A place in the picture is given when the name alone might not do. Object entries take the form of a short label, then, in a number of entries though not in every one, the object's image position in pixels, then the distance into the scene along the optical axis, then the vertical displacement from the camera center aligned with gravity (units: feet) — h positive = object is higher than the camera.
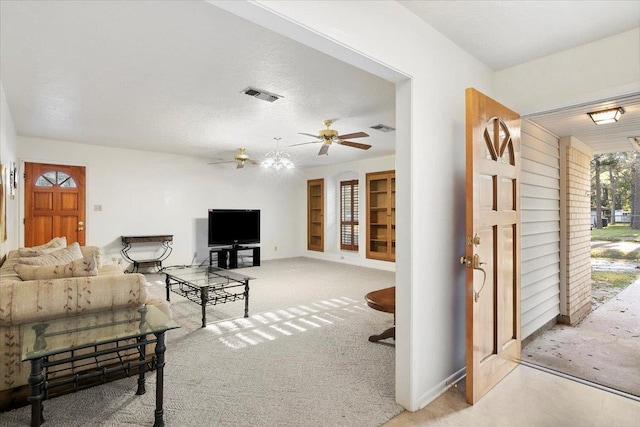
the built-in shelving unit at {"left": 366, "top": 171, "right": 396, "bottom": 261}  23.54 +0.00
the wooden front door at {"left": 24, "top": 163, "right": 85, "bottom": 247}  18.72 +0.78
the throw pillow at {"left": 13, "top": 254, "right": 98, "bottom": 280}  8.35 -1.33
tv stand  23.99 -2.88
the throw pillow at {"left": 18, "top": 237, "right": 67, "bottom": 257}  11.93 -1.22
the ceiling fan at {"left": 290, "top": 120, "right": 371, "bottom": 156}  13.55 +3.23
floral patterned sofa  6.60 -1.72
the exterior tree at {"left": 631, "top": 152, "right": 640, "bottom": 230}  18.75 +1.03
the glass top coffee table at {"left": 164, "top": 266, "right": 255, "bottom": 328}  12.32 -2.57
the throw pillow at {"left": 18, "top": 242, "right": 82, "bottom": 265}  9.97 -1.30
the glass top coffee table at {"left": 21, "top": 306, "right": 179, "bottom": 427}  5.36 -2.15
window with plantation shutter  27.73 +0.02
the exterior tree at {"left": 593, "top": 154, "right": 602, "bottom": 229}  20.17 +1.44
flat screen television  23.84 -0.78
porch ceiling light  9.11 +2.71
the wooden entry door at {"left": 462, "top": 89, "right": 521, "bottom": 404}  6.93 -0.63
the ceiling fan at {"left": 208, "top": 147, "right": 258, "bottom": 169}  19.34 +3.26
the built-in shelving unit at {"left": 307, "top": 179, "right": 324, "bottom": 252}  29.12 +0.04
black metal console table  21.07 -1.94
